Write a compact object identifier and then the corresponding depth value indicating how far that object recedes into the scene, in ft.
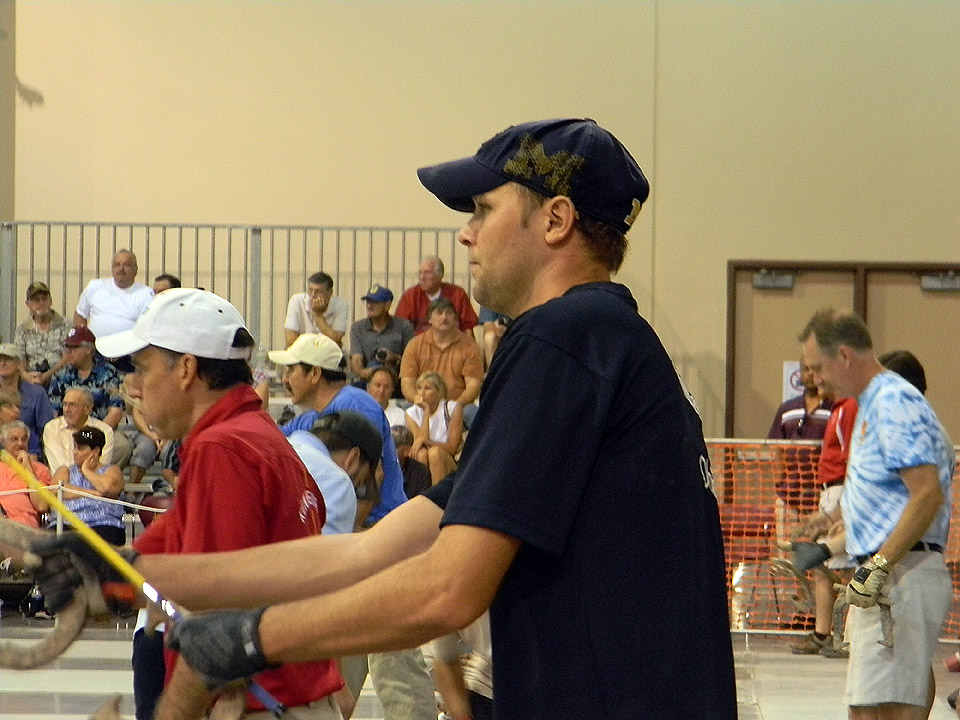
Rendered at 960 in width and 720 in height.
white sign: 49.06
